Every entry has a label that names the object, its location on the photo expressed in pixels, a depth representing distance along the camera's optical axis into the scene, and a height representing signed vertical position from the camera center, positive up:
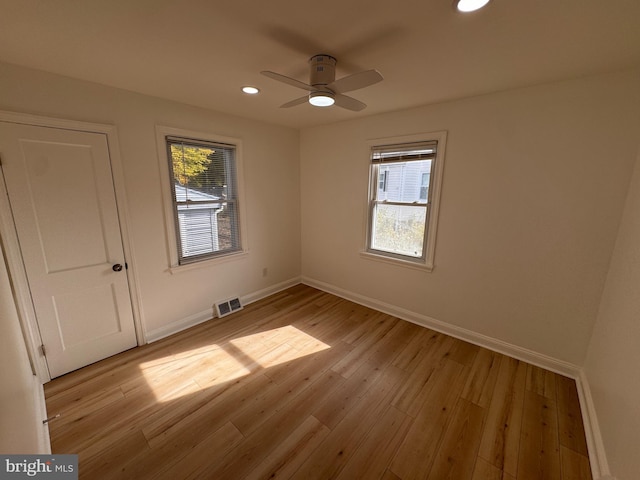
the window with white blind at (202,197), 2.74 -0.08
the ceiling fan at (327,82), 1.50 +0.67
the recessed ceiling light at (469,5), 1.14 +0.85
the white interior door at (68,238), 1.90 -0.40
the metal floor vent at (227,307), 3.20 -1.48
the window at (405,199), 2.78 -0.07
